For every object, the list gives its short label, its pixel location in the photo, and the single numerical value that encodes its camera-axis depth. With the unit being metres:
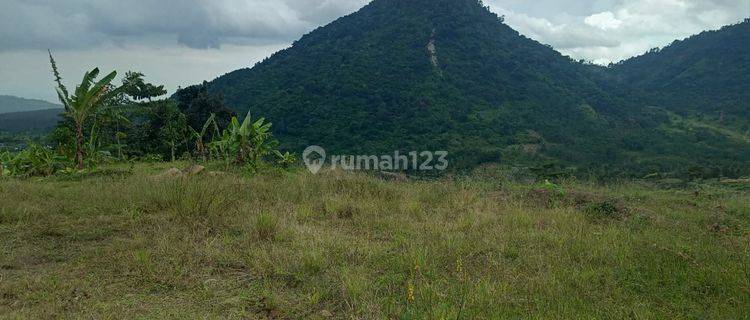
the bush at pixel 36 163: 8.92
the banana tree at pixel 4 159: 8.87
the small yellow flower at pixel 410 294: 2.98
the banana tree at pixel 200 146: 10.07
